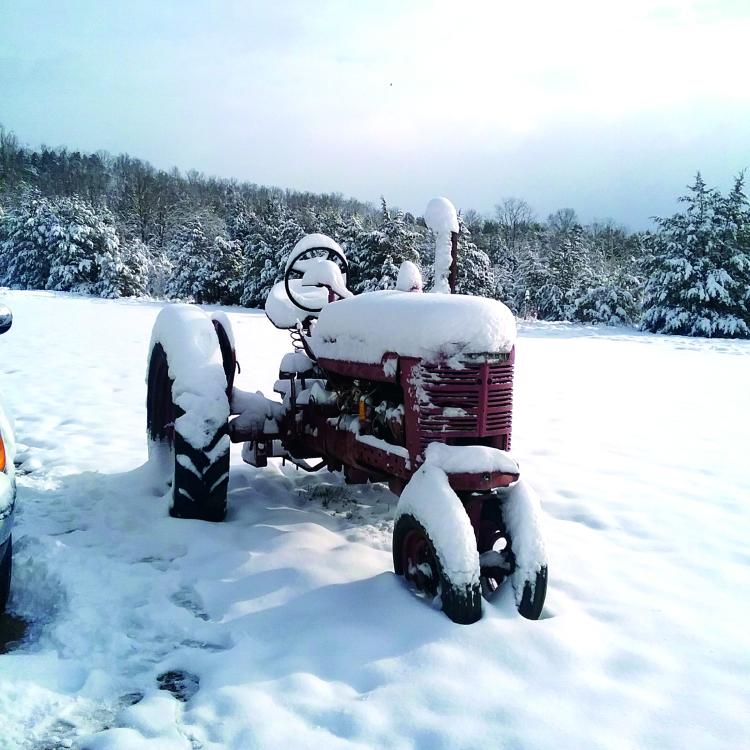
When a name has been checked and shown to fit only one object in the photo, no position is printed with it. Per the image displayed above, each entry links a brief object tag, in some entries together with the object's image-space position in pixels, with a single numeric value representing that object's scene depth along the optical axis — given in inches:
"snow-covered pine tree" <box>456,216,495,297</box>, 1090.7
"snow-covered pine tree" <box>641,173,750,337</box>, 821.9
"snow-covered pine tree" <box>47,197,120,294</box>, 1226.6
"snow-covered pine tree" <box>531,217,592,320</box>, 1194.6
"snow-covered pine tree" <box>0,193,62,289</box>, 1259.8
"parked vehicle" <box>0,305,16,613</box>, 91.3
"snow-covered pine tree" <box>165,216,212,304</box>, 1282.0
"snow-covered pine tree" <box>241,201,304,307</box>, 1197.1
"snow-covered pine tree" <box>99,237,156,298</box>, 1188.5
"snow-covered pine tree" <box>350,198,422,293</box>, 974.4
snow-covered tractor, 99.7
